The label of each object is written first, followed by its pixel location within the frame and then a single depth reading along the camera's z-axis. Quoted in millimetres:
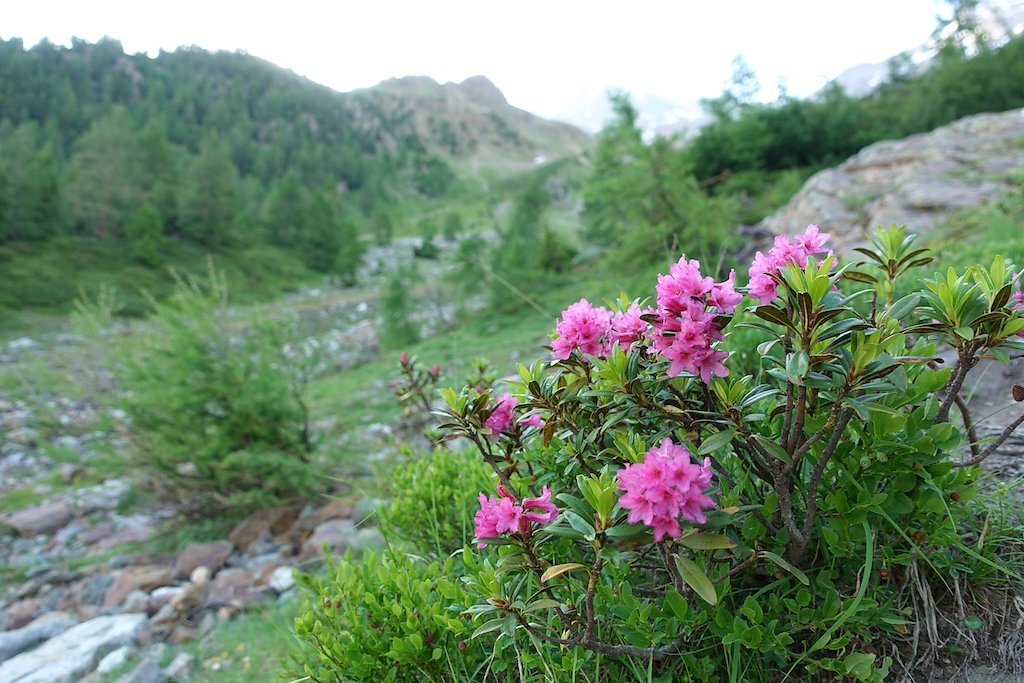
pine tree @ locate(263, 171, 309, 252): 38344
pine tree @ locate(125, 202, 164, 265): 28062
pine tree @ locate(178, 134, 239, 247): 33000
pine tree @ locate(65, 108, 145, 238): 29219
